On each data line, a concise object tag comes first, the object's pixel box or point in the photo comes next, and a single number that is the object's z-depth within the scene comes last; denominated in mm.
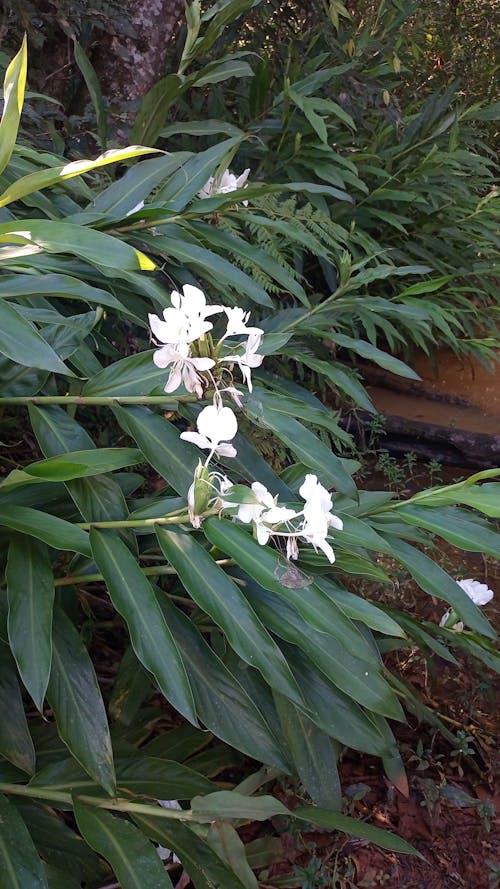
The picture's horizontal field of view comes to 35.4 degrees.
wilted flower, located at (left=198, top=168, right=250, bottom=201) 1253
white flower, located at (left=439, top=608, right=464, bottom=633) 1220
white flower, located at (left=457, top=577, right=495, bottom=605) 1278
